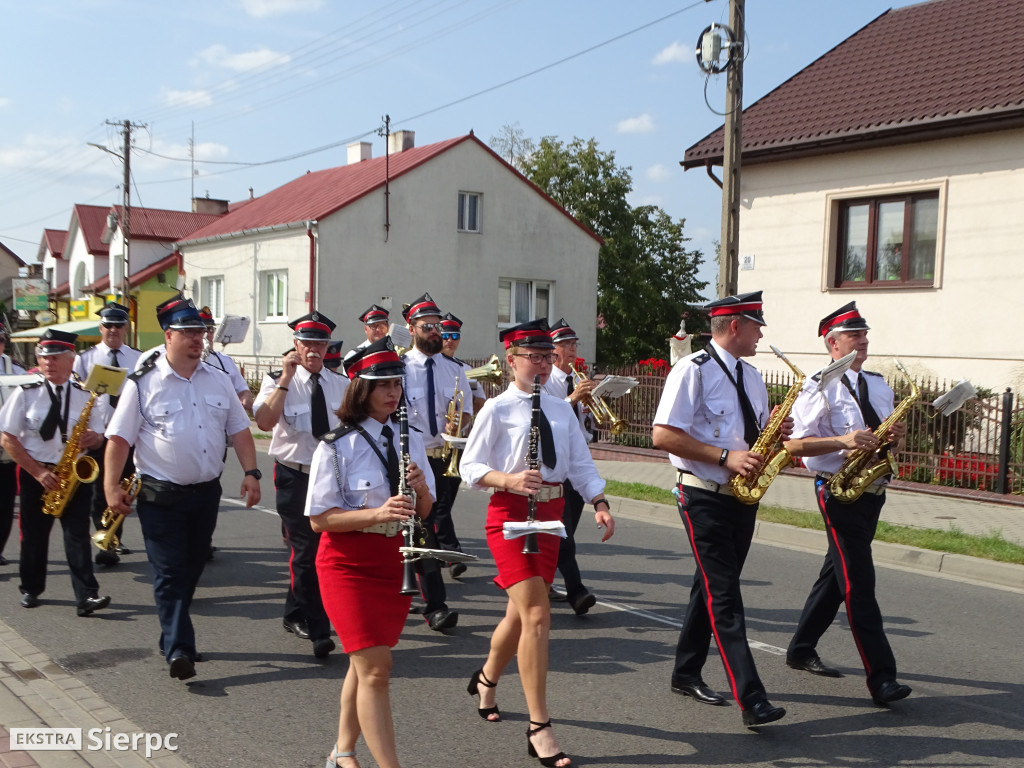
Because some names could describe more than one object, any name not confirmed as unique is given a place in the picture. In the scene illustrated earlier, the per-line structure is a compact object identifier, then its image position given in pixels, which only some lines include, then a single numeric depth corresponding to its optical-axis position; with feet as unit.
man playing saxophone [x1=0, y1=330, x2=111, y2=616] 24.07
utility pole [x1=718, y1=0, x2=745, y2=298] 45.85
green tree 150.92
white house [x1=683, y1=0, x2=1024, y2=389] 52.90
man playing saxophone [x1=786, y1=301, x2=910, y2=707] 17.88
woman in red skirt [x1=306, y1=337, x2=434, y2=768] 13.21
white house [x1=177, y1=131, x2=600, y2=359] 103.50
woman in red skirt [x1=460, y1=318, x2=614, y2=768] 15.24
